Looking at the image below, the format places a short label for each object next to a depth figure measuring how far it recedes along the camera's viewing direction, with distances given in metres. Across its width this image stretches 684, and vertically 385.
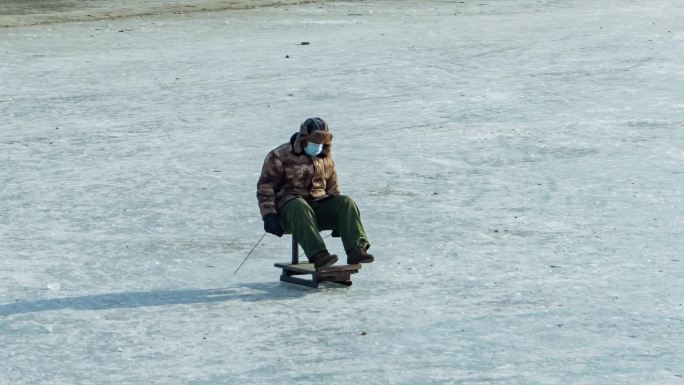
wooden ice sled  15.68
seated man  15.70
